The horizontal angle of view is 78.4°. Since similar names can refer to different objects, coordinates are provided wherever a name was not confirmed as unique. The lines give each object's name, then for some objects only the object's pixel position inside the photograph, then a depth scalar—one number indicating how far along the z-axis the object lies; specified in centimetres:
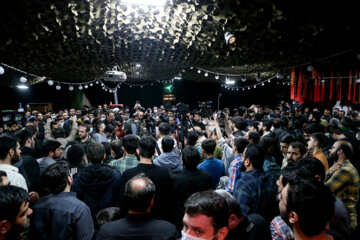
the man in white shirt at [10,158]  207
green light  1695
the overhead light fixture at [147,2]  286
